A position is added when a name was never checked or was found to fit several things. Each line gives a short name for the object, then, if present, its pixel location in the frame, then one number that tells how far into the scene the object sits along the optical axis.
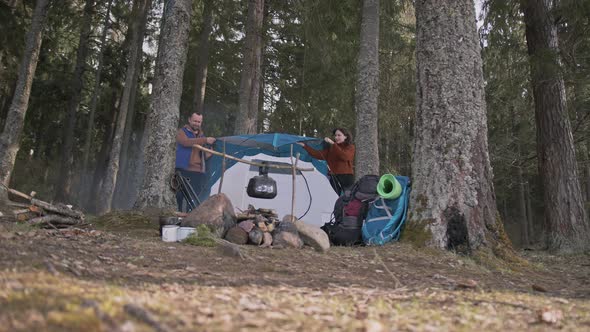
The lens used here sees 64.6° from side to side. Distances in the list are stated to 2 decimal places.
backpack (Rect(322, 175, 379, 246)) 5.91
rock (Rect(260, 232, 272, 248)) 5.25
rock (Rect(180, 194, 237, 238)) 5.34
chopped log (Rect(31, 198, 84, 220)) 5.82
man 7.27
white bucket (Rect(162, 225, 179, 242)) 5.05
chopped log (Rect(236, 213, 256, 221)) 5.88
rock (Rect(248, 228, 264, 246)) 5.30
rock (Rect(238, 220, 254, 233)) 5.45
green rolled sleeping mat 5.55
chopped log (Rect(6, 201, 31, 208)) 6.43
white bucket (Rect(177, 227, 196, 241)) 5.10
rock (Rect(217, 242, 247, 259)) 4.07
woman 7.34
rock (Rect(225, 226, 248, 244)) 5.36
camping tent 8.46
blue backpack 5.44
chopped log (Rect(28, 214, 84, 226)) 5.47
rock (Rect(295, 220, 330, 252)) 5.16
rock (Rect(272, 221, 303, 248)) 5.29
